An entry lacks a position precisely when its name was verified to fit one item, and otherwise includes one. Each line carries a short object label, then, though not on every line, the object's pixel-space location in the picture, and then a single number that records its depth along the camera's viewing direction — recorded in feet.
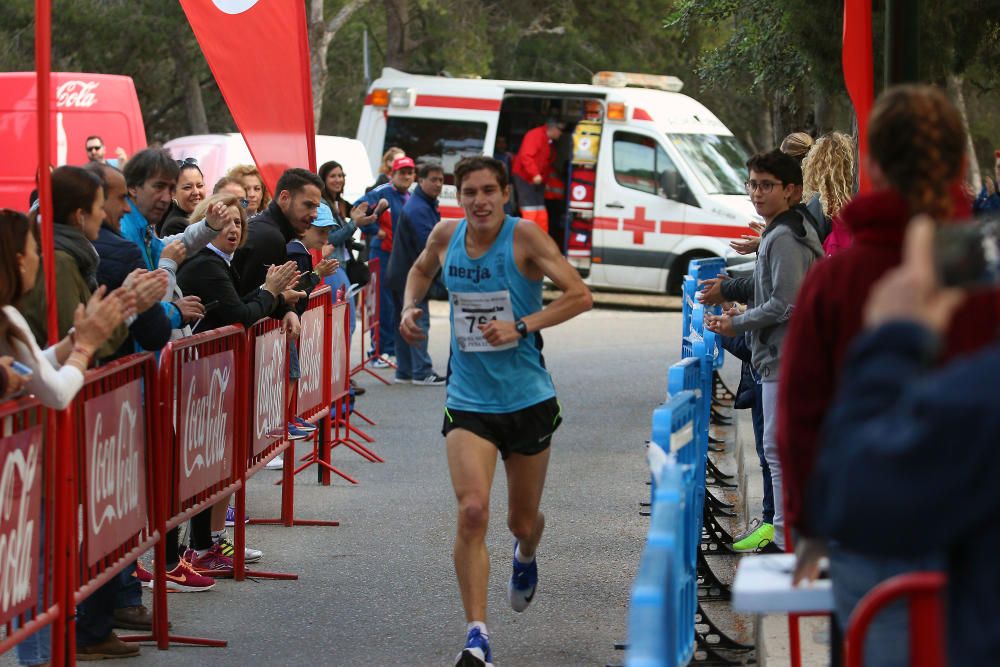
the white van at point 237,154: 127.75
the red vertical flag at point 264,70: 57.11
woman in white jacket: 32.24
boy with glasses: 44.01
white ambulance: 139.64
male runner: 40.22
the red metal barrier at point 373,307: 97.98
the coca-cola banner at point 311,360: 60.13
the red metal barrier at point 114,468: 35.96
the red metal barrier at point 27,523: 31.30
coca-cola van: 107.65
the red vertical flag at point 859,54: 43.39
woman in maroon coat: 19.24
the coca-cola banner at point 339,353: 67.21
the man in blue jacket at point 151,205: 49.60
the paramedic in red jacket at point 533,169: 143.02
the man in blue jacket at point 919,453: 14.26
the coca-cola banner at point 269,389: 51.57
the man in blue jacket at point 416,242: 96.84
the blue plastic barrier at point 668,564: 18.67
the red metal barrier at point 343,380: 67.62
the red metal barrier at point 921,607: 18.25
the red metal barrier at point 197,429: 41.57
